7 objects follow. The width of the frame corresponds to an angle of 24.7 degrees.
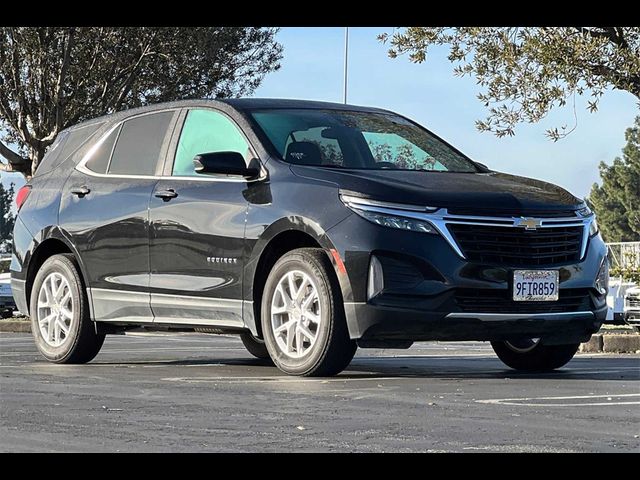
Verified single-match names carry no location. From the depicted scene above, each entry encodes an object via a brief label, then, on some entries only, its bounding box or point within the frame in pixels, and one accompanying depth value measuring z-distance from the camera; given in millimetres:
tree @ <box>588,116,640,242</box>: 96562
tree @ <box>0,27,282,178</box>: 26734
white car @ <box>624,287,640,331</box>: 20312
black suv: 8914
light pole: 44500
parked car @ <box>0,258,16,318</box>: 32094
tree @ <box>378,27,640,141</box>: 17062
